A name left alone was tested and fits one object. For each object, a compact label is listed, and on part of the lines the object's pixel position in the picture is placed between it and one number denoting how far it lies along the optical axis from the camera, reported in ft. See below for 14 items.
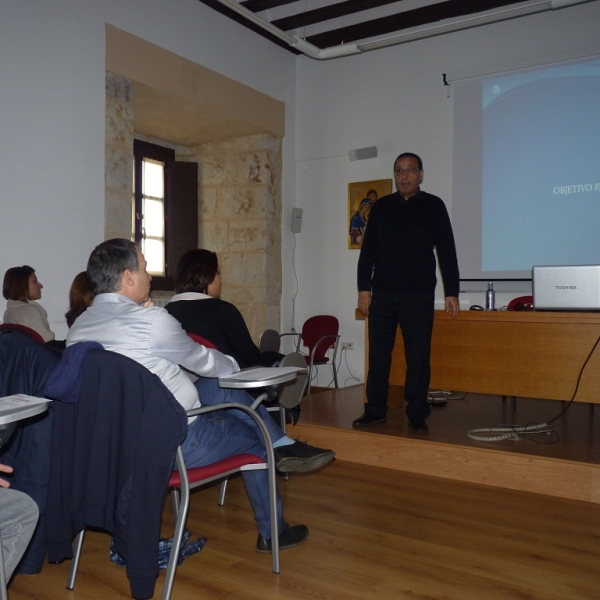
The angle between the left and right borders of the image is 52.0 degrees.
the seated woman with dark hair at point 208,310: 8.96
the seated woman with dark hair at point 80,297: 8.41
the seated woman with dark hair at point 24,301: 11.88
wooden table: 10.83
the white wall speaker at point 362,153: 19.04
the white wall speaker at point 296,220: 20.62
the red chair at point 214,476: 5.72
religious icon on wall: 19.06
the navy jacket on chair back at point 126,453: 5.33
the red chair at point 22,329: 6.18
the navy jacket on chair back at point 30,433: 5.92
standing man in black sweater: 11.25
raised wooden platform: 9.64
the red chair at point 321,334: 18.22
